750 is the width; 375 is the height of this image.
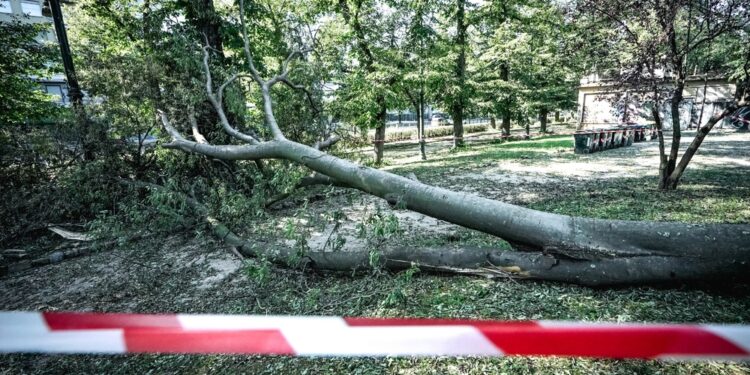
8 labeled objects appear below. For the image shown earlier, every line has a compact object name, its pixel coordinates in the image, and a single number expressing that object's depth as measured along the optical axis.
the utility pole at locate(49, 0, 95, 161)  7.29
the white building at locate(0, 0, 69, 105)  29.34
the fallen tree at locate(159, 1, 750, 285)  2.60
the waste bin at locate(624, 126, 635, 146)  16.27
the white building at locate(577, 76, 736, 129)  25.41
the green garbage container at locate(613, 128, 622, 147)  15.68
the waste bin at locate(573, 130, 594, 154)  13.83
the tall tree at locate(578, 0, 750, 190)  5.91
